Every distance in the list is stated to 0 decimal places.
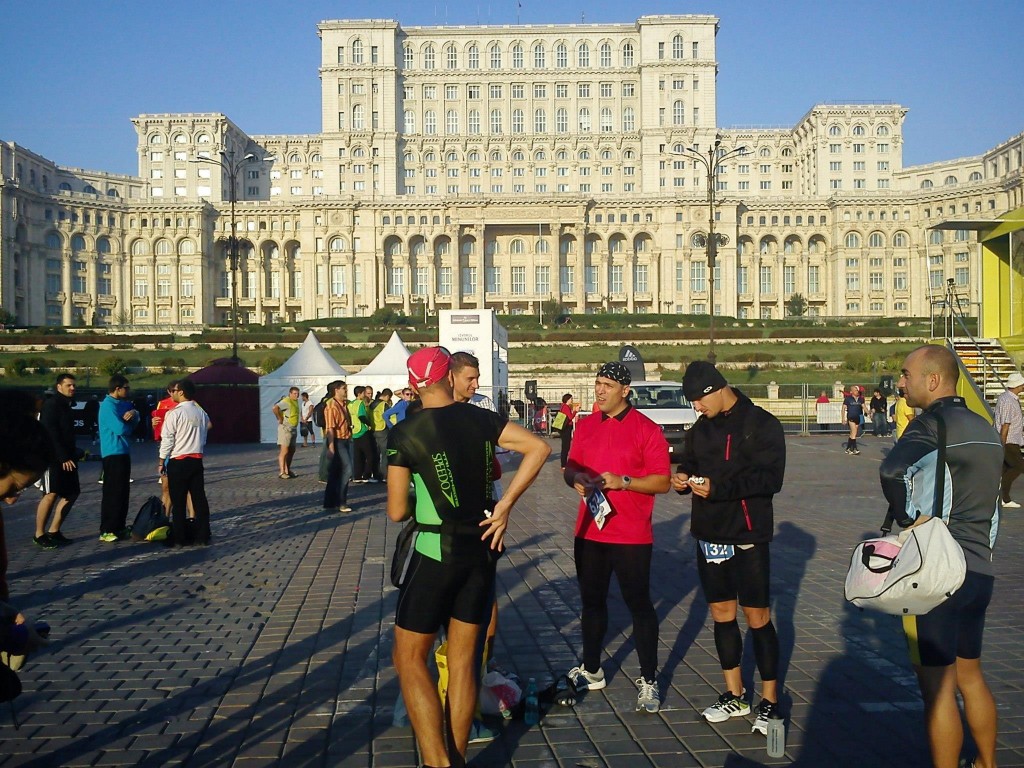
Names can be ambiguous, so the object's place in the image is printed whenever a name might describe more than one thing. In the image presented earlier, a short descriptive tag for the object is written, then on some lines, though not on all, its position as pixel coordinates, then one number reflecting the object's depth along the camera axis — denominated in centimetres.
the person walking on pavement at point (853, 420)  2138
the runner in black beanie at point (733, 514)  451
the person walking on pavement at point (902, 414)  1443
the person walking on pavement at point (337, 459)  1219
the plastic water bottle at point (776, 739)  402
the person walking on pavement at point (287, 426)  1634
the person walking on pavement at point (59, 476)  934
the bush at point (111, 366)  4135
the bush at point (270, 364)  4455
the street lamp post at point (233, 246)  3388
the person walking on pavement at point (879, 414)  2770
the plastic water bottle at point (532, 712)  456
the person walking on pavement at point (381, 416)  1596
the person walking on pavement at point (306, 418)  2445
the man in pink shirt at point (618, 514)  470
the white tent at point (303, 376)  2630
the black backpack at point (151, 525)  977
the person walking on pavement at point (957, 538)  350
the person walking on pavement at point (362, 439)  1422
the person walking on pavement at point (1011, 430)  1130
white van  1878
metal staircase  1700
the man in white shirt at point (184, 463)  959
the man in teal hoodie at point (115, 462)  997
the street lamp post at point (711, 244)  3247
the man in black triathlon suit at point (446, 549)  358
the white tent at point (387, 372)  2516
